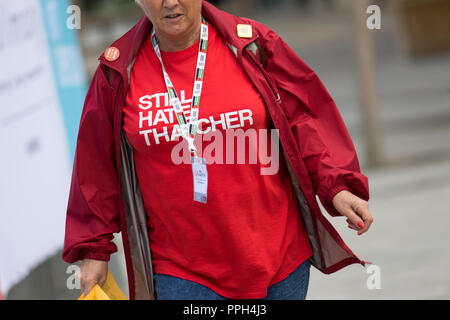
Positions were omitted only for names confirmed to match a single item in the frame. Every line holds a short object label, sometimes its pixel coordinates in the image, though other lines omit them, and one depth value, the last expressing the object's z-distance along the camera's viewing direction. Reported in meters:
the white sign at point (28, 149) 9.34
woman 5.69
